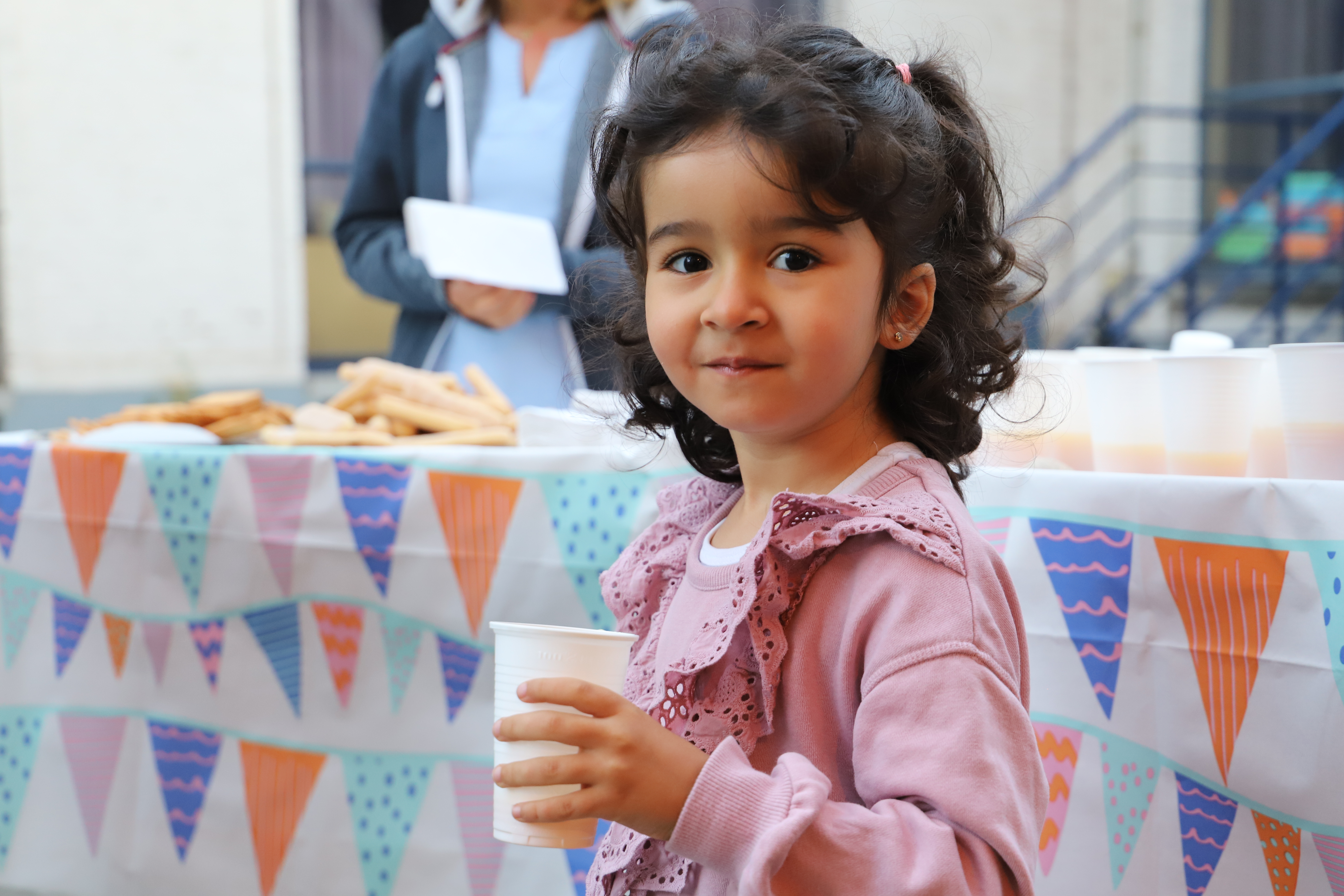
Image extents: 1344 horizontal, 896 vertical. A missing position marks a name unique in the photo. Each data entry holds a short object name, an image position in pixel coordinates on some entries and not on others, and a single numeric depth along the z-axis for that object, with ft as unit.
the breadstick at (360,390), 7.72
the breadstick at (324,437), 6.96
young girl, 2.57
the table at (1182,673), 3.84
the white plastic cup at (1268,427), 4.52
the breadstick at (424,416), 7.39
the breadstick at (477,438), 6.84
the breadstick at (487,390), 7.84
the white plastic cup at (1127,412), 4.79
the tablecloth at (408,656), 4.16
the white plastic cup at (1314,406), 4.08
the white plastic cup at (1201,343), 5.32
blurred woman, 11.17
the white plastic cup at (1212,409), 4.43
